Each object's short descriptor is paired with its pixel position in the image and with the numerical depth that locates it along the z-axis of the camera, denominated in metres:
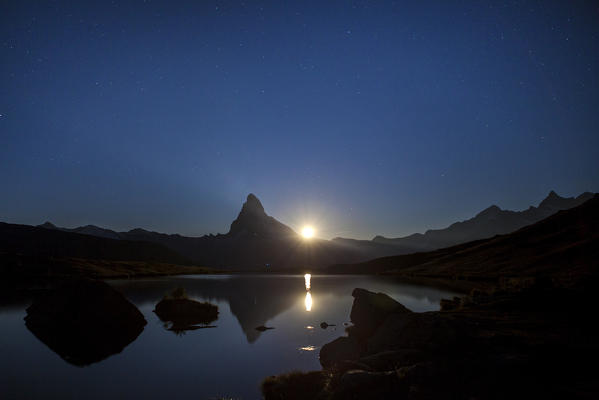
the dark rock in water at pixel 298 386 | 15.72
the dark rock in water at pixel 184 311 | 43.75
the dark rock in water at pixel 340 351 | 23.22
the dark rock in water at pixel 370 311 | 29.20
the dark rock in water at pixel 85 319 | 30.81
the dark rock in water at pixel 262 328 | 38.94
